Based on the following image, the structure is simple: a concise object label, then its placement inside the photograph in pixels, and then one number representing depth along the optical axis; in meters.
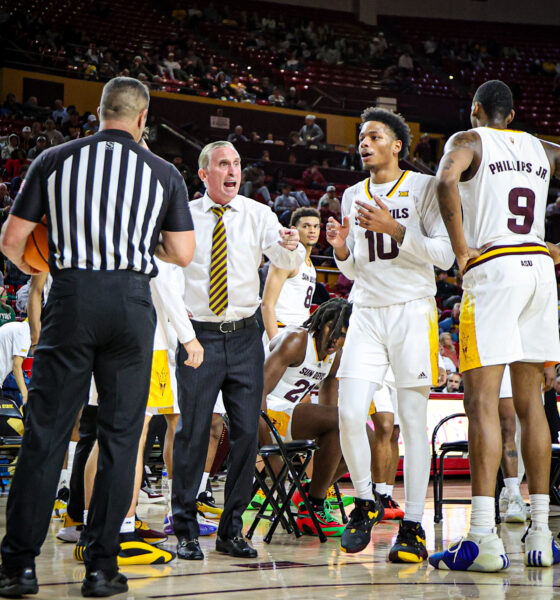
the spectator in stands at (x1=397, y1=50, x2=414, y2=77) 26.39
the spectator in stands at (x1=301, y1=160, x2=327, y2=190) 20.67
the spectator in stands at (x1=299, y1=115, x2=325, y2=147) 22.38
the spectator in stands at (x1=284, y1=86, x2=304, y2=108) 23.67
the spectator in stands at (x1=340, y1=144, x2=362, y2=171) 21.91
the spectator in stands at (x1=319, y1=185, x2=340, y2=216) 18.44
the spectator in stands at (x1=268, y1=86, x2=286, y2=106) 23.27
